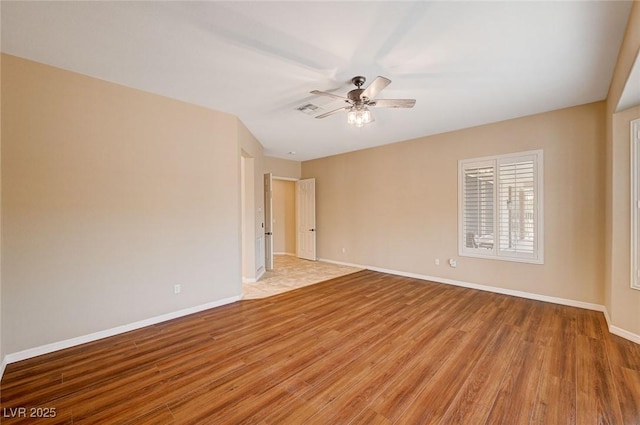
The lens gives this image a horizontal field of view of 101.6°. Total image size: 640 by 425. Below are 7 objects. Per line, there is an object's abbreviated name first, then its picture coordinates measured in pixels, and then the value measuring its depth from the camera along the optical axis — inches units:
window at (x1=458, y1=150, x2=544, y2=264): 157.6
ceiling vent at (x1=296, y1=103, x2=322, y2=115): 140.4
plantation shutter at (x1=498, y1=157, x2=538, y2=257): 158.4
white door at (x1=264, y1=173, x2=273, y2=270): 236.7
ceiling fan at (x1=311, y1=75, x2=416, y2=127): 105.8
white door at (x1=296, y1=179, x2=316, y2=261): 286.4
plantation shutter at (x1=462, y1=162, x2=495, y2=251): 174.6
